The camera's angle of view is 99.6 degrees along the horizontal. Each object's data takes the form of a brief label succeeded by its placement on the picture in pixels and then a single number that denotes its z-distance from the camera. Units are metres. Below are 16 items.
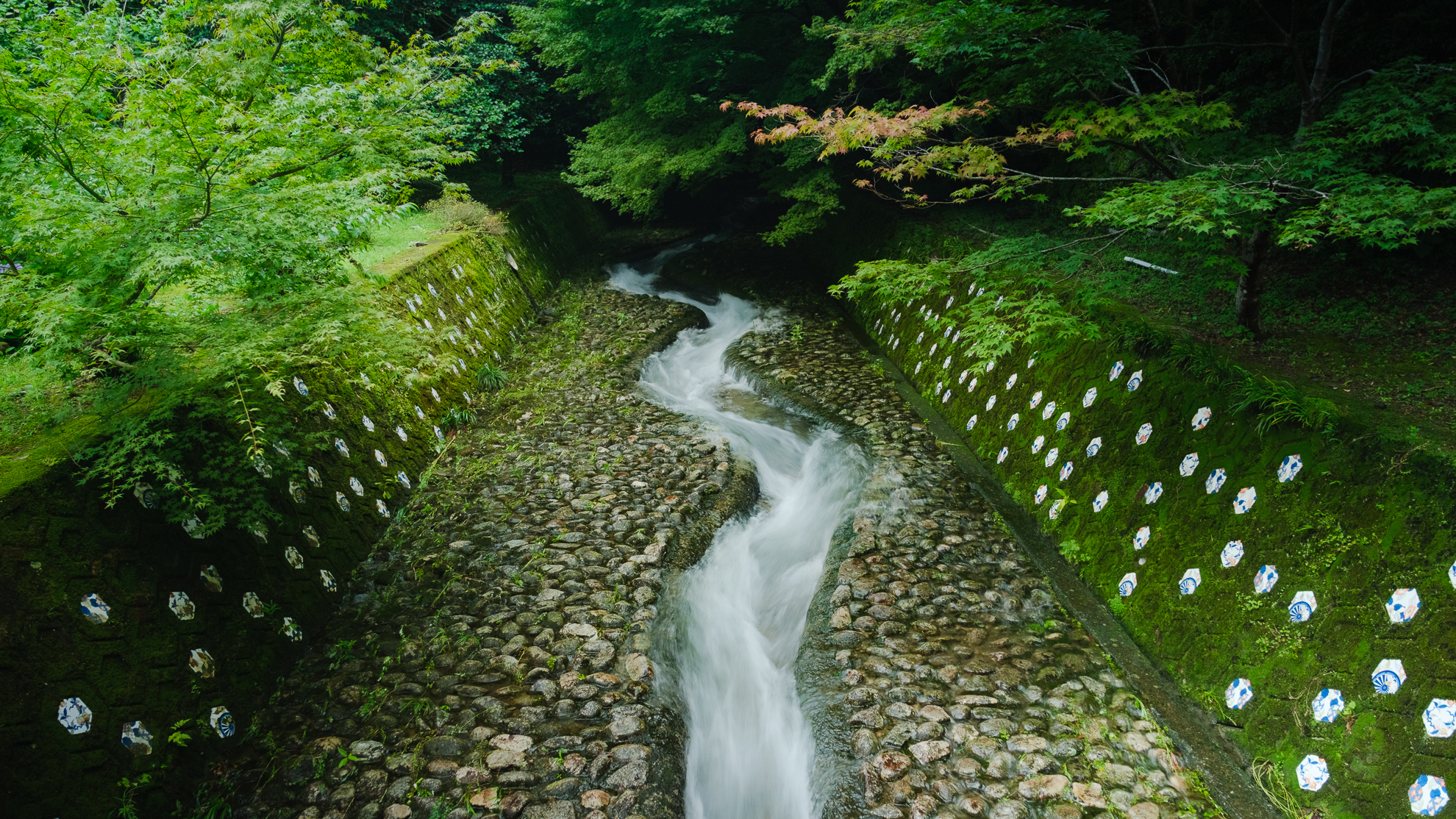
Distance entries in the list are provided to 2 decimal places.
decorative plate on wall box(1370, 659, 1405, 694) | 3.47
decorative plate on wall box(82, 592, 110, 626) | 3.78
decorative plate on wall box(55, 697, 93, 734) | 3.50
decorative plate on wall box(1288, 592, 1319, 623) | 3.96
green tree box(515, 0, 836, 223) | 12.54
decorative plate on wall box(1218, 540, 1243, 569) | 4.48
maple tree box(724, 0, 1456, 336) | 3.89
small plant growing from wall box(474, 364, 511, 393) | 9.84
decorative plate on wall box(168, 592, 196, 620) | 4.21
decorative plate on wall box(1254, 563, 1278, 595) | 4.21
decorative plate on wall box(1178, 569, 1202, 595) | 4.70
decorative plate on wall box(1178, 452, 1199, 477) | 5.06
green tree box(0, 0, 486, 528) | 3.94
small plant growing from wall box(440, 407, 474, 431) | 8.52
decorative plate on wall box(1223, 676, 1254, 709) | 4.14
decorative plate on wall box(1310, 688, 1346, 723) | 3.67
